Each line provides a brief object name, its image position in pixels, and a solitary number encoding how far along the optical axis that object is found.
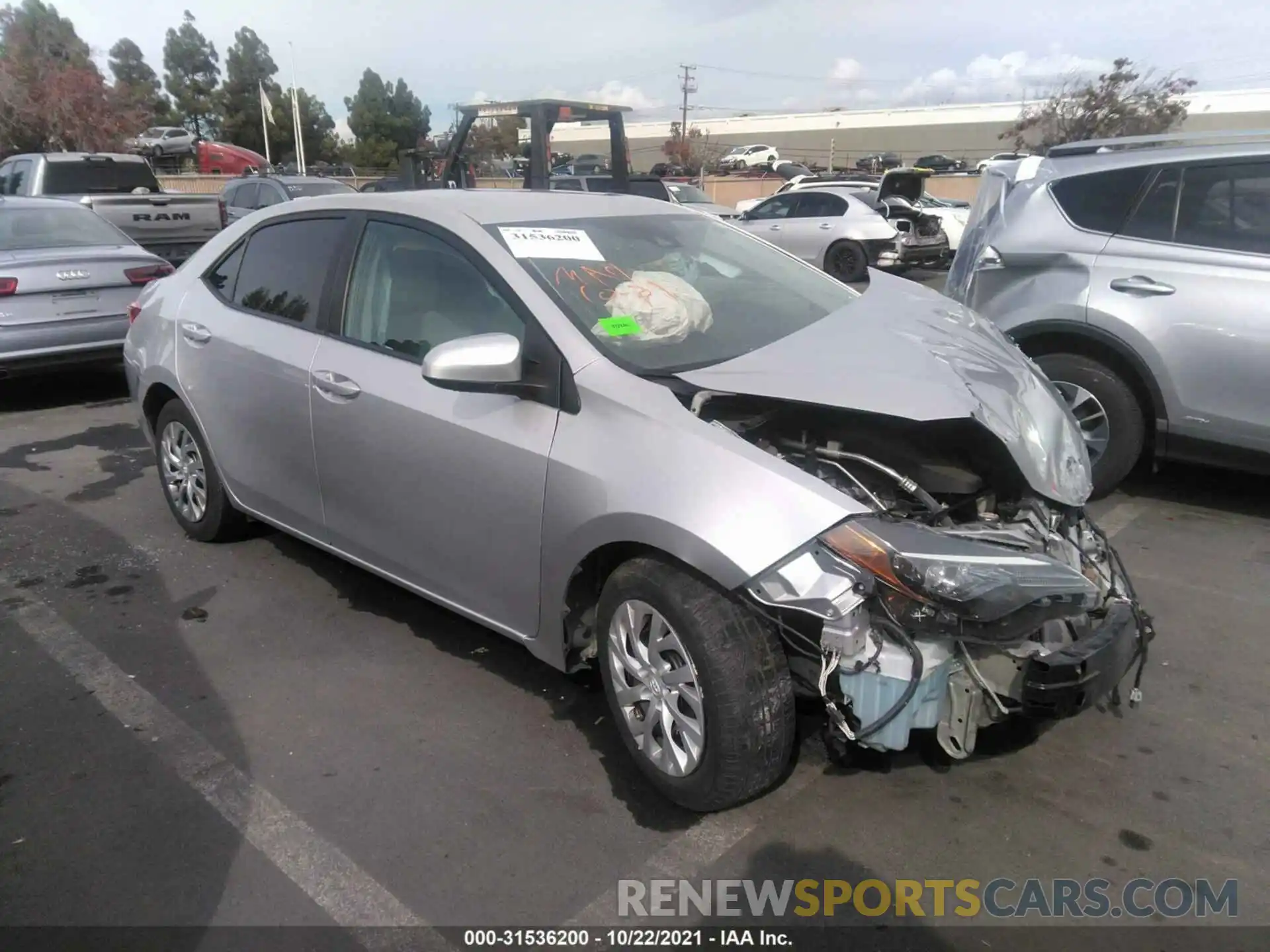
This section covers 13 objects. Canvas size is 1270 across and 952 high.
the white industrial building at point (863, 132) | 68.94
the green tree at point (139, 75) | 65.88
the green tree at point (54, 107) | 32.06
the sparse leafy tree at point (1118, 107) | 33.75
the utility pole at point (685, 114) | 61.27
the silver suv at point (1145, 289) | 4.70
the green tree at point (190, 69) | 71.06
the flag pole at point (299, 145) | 43.25
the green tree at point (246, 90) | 67.31
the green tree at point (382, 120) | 63.25
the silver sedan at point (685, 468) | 2.52
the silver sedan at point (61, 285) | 7.25
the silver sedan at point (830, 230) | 15.07
